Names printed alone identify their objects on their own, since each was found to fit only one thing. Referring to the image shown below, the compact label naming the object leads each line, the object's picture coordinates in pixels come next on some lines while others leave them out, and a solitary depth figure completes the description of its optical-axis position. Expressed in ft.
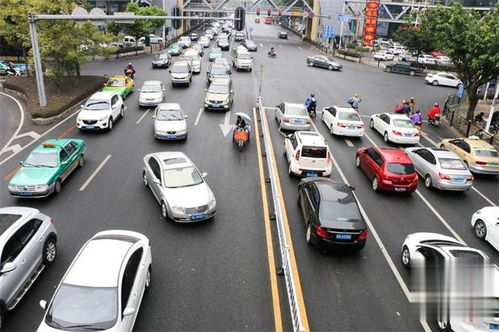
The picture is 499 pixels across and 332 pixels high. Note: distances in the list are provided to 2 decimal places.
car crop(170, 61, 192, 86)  116.67
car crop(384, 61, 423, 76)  176.55
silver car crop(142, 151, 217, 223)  45.11
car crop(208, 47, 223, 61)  166.50
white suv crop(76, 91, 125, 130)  75.72
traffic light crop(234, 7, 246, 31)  97.09
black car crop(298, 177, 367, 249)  40.40
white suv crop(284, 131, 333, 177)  58.75
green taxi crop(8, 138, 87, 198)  49.11
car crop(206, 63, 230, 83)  119.34
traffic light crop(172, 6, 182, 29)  96.69
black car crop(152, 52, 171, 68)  148.56
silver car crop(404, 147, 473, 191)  58.75
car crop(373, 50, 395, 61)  219.41
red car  56.44
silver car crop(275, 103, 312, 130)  79.92
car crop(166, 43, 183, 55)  186.60
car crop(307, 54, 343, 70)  173.29
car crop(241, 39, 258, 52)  214.69
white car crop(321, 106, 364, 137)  79.41
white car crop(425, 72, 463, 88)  152.76
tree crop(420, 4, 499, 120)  87.71
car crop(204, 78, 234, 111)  92.94
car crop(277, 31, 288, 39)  314.47
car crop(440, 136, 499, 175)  67.15
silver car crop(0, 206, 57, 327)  31.32
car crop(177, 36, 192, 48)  215.92
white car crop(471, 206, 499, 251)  45.81
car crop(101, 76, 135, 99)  101.60
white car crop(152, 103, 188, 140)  72.33
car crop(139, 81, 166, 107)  94.46
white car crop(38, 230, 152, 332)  26.71
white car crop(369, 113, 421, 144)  78.23
